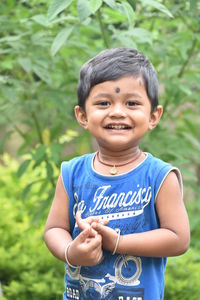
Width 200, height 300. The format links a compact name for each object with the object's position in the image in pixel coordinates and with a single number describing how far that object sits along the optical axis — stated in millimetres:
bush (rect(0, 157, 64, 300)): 6850
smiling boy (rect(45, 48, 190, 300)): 3785
